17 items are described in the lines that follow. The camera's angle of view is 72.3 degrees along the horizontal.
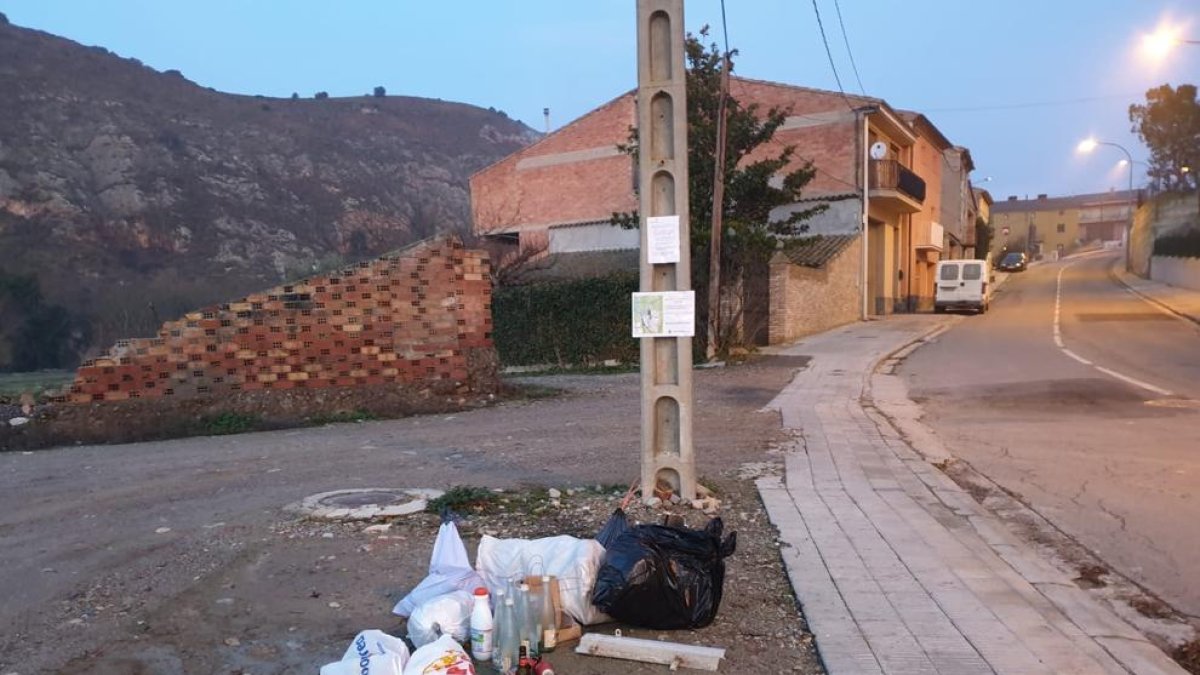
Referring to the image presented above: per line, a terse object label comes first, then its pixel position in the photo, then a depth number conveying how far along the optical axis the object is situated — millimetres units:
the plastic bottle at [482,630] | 3510
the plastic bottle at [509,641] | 3436
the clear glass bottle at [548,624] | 3719
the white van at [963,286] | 31812
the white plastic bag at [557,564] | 3902
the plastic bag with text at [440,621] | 3578
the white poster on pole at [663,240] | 5941
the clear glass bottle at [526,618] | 3625
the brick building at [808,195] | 27625
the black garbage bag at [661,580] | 3820
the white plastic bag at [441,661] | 3018
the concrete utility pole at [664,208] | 5938
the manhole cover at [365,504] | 5984
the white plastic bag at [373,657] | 3004
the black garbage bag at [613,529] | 4266
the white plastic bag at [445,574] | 3889
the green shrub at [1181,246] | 37000
